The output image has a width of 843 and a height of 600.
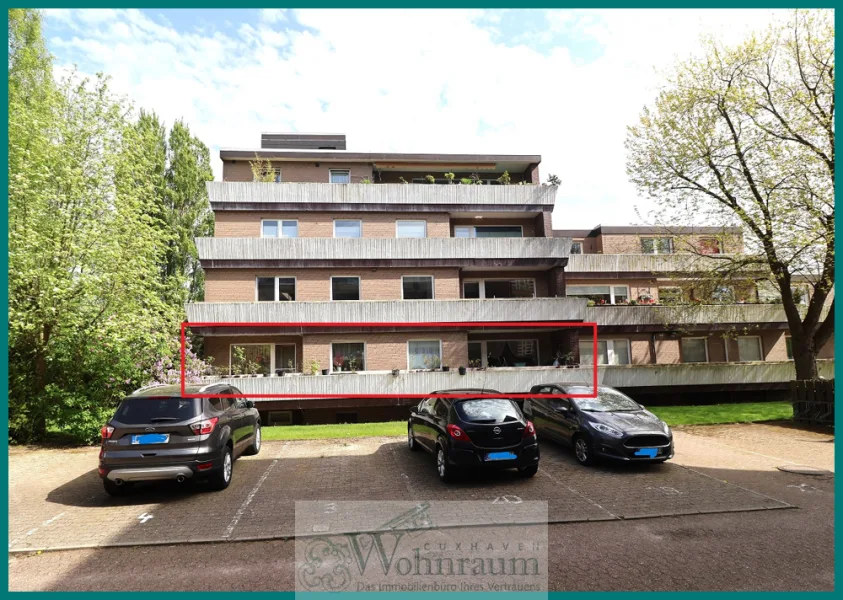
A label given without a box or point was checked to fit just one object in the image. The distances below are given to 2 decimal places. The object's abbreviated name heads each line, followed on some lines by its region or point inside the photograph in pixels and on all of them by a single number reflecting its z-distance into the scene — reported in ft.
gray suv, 25.98
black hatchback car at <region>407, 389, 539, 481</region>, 28.99
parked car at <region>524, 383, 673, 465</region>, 32.71
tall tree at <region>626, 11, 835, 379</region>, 55.06
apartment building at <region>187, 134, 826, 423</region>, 67.72
